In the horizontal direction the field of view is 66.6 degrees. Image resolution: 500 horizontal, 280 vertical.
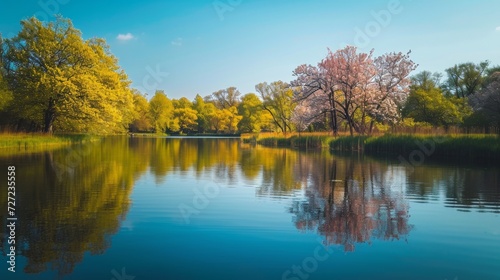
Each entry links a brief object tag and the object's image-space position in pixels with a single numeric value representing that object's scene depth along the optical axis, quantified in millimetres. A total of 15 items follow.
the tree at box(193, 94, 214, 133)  125788
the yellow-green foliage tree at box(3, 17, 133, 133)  41656
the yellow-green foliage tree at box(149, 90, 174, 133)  113000
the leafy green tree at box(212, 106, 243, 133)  120875
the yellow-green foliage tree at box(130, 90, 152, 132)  109000
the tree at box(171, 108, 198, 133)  122562
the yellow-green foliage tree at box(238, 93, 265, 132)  94188
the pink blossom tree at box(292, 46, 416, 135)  44125
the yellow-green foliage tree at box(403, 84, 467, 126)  54062
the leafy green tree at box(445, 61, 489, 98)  72438
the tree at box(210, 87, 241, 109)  139375
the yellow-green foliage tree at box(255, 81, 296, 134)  67250
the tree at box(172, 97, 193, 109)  130250
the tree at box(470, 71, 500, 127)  42194
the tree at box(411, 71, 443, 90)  76612
